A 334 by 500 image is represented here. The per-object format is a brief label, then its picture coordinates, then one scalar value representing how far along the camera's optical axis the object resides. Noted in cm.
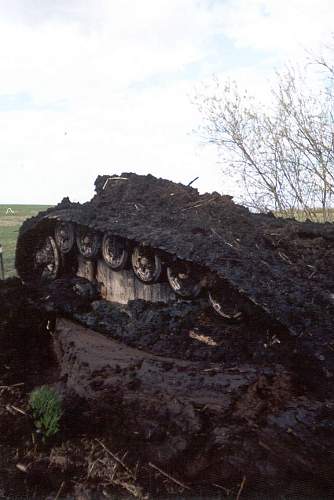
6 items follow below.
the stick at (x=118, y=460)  373
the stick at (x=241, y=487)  346
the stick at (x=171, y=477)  359
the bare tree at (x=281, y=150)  1465
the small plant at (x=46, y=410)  422
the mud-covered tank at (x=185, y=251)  486
